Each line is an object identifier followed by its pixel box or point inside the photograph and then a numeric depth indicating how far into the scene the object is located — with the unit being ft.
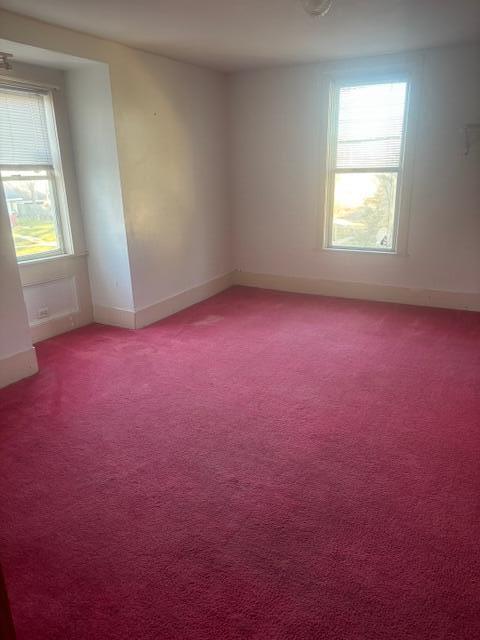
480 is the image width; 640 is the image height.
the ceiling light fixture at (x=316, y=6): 7.98
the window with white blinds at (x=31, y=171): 11.91
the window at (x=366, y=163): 15.03
